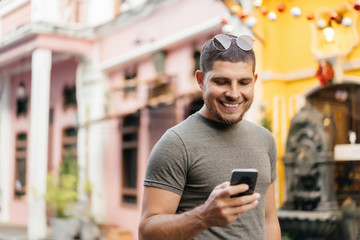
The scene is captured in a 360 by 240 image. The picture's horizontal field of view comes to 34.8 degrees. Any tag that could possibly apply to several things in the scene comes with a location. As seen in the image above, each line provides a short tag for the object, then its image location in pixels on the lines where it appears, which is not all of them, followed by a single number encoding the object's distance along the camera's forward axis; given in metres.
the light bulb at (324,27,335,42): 6.44
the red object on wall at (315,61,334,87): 6.59
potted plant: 10.14
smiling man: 1.85
